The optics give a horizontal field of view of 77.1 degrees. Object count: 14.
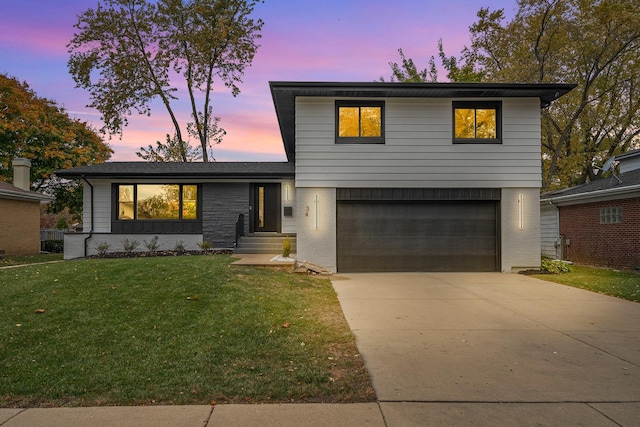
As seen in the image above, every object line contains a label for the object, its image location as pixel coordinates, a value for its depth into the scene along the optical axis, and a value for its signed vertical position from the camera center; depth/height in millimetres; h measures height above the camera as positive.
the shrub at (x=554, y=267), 12492 -1356
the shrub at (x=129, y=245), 15031 -846
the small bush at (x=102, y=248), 14961 -980
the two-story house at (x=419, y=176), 12062 +1428
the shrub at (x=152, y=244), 15182 -831
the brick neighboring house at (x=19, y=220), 18156 +113
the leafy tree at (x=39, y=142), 24891 +5205
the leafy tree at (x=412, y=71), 31125 +11949
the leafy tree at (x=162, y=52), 24953 +10956
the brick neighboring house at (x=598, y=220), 13508 +135
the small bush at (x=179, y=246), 15260 -908
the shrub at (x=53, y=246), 22688 -1351
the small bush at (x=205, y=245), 14789 -831
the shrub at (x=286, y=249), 11602 -750
